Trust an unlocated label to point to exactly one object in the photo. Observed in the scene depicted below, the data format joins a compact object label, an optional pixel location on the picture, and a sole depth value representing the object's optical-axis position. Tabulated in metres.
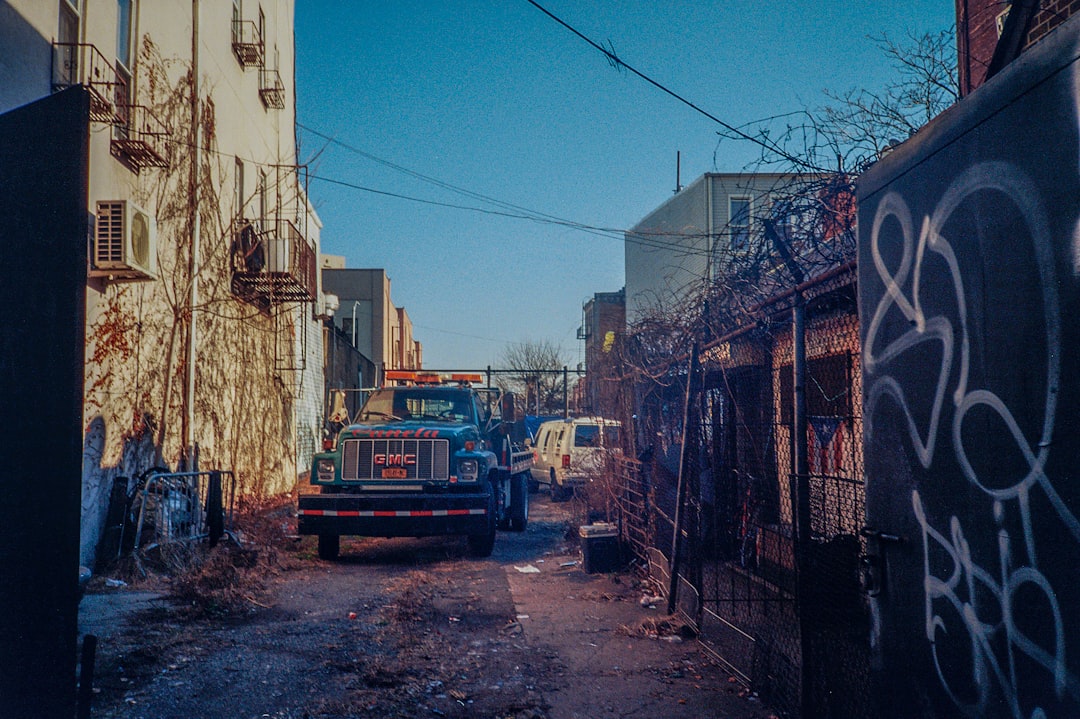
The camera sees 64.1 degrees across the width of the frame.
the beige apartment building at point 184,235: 9.09
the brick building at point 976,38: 8.02
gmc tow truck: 10.55
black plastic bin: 9.28
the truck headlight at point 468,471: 11.12
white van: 13.67
